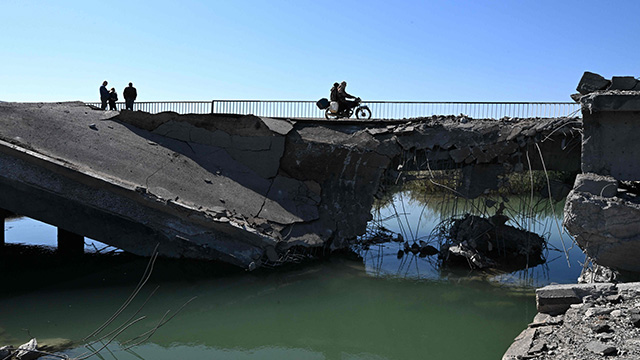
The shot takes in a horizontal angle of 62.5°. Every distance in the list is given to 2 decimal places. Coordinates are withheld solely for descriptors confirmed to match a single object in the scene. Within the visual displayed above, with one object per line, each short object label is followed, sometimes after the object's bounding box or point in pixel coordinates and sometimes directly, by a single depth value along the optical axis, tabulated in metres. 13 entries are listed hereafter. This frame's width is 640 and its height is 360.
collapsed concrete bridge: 10.40
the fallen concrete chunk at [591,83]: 8.97
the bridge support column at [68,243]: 12.95
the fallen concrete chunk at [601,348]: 5.21
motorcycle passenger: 13.93
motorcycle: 13.87
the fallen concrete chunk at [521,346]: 5.80
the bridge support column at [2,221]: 13.15
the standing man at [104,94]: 16.92
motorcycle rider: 13.91
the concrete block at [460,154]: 11.85
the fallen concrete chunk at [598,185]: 8.42
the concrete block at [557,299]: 6.94
